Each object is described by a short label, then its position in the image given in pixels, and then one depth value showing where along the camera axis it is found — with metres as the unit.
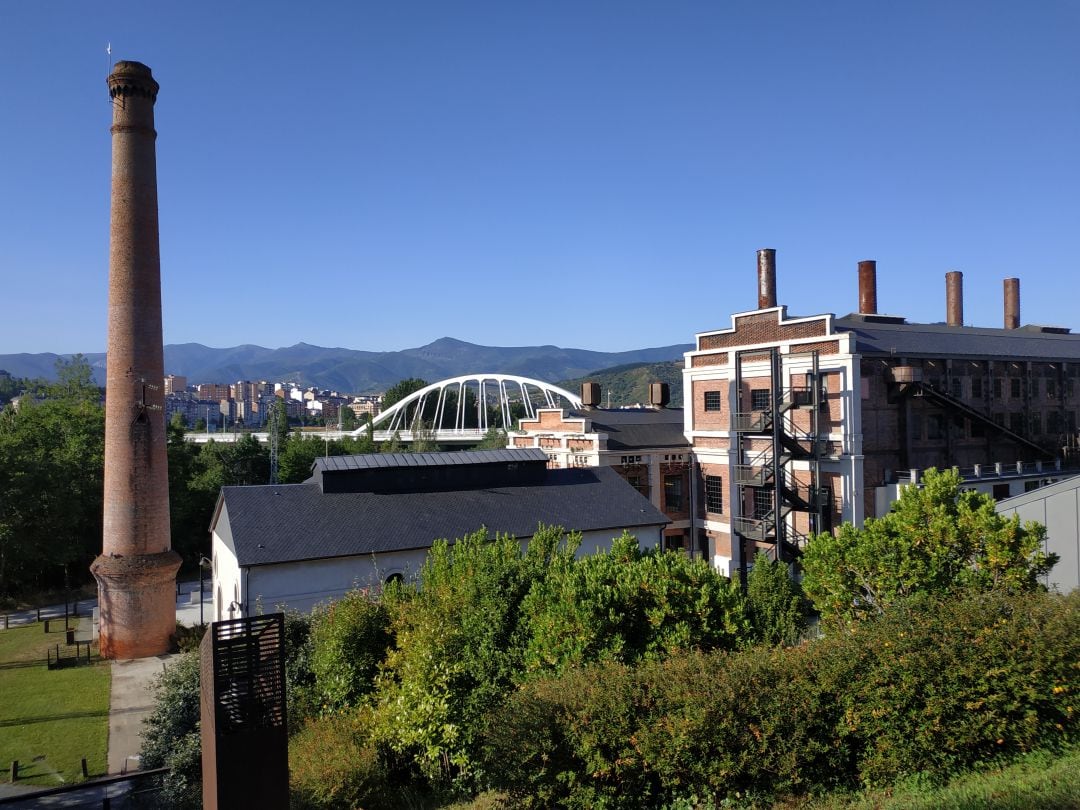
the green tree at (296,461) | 67.38
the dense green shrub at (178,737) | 16.14
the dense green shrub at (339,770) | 13.77
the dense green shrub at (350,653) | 18.09
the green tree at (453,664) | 14.92
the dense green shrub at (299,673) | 18.84
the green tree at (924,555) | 15.96
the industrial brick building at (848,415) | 33.50
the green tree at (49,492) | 39.78
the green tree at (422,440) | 74.53
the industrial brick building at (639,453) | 41.56
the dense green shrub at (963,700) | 11.02
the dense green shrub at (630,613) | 14.63
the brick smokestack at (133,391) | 28.25
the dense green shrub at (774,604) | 16.64
